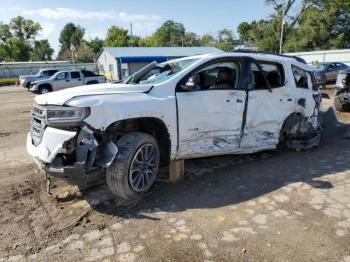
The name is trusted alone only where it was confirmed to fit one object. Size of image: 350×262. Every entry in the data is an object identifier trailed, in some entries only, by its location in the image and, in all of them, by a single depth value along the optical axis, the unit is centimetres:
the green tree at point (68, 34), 10800
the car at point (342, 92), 999
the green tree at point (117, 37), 8332
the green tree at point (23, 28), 8431
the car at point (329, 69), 2152
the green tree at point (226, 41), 7444
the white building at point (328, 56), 3016
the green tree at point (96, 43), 8746
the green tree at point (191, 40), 10044
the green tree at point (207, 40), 8966
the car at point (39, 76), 2439
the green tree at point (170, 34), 10201
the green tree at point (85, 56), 7219
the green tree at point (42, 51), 8541
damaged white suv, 376
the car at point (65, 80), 2128
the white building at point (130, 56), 3503
